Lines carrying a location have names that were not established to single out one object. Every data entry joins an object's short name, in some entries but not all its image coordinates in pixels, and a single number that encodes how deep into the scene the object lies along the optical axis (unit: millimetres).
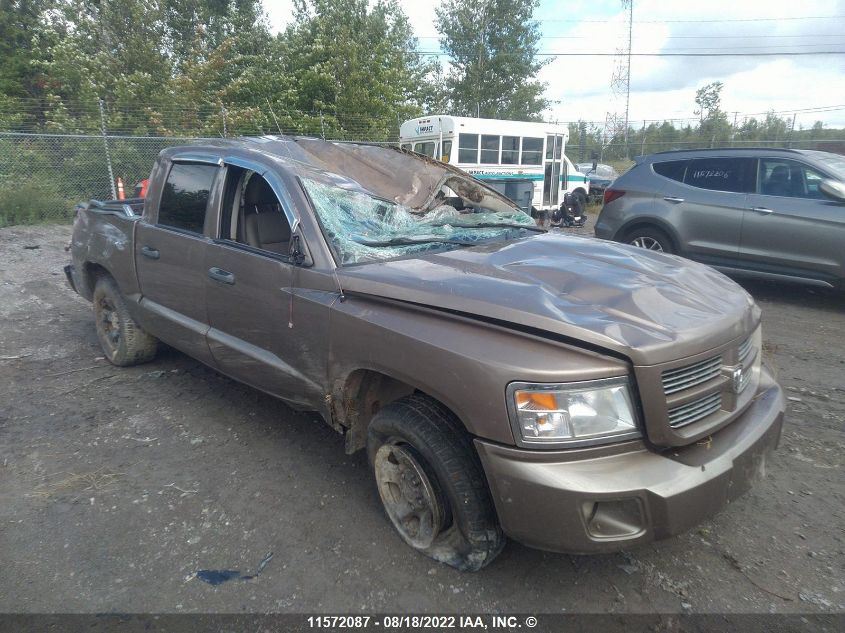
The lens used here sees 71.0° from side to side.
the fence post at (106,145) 12328
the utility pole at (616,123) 35322
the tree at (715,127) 27266
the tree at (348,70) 18031
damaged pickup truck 2070
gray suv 6285
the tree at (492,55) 29562
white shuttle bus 13805
